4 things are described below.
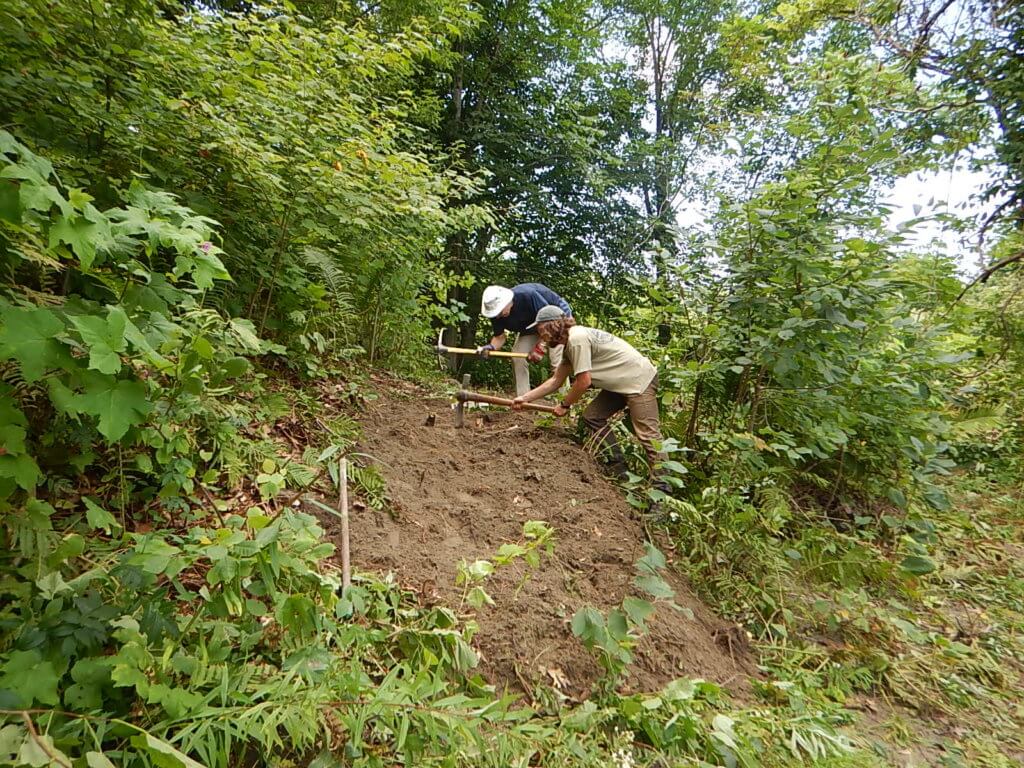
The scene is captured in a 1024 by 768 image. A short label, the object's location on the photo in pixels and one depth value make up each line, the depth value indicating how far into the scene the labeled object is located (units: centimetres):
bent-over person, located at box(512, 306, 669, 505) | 460
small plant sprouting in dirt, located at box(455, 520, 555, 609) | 236
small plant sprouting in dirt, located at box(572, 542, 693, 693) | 237
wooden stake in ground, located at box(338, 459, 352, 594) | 247
